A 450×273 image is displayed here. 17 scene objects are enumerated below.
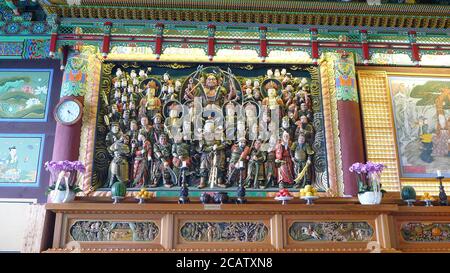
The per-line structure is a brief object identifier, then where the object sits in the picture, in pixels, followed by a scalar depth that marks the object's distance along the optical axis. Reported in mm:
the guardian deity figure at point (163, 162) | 6375
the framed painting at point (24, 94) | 6707
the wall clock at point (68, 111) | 6387
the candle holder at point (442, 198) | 5650
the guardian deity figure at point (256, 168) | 6465
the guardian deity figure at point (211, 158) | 6422
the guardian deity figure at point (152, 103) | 6703
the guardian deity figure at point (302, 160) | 6477
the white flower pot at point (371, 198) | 5203
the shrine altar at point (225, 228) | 4781
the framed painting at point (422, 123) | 6754
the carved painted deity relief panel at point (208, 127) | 6430
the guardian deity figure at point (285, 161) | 6453
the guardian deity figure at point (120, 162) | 6332
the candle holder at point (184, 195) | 5495
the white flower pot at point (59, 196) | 5109
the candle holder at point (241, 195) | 5408
